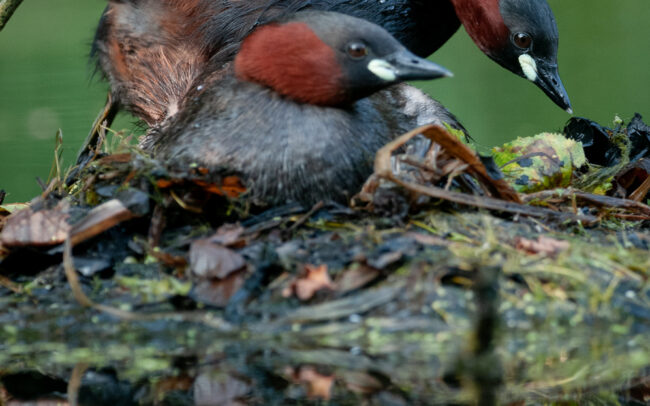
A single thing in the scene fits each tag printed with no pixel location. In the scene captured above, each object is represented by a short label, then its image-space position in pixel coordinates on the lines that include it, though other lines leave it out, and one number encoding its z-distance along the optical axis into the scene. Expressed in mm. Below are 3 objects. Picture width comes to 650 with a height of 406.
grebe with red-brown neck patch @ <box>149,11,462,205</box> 7375
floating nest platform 5691
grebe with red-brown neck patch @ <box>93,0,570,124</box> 9781
